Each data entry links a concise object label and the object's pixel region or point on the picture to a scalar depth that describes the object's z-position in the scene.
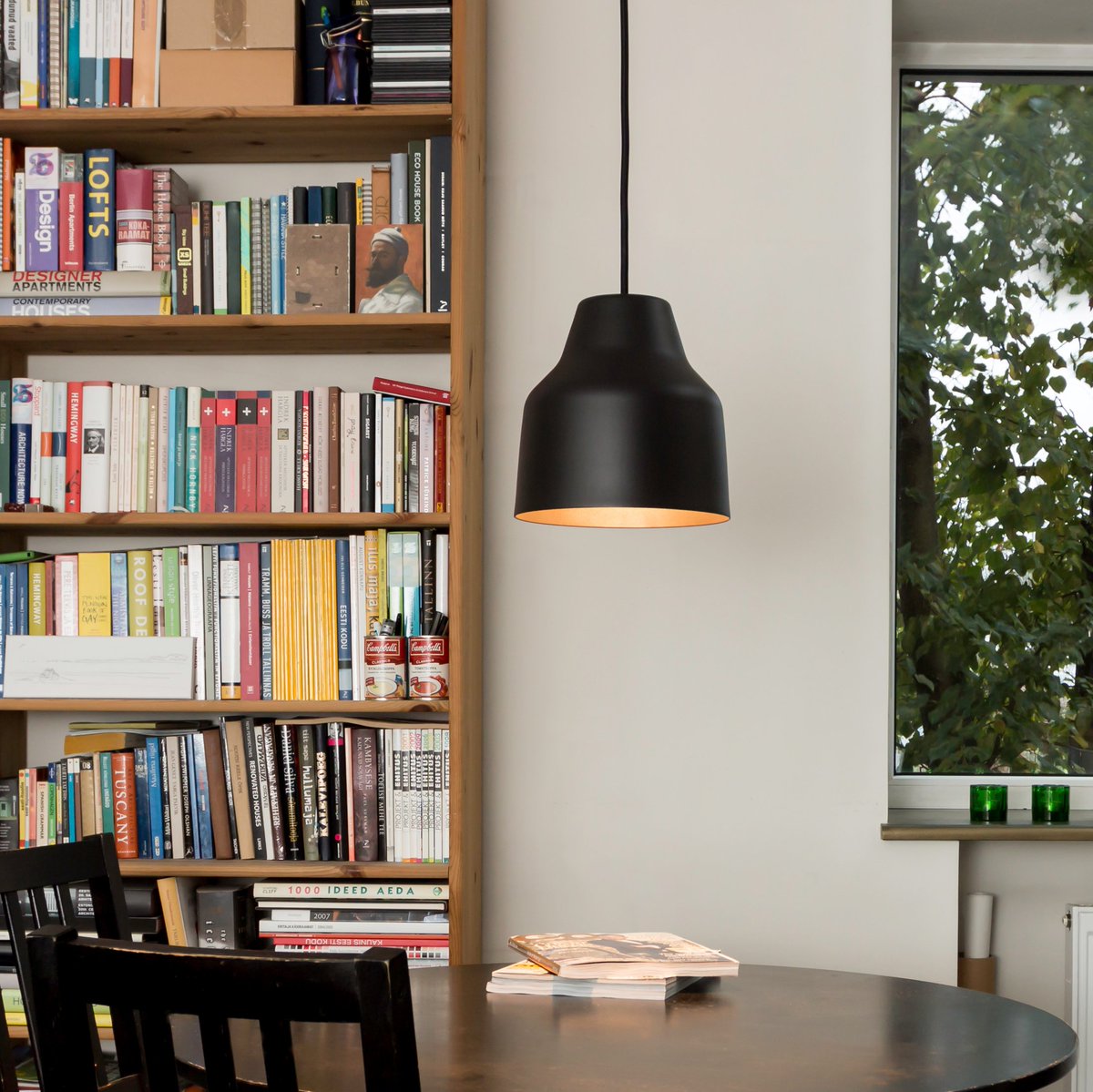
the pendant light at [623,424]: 1.68
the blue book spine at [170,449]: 2.38
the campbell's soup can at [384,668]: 2.28
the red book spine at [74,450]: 2.39
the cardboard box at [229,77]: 2.33
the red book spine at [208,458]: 2.37
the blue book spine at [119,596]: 2.39
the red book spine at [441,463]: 2.35
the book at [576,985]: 1.71
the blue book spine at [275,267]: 2.40
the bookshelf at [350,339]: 2.27
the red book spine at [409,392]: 2.36
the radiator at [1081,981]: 2.43
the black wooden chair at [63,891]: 1.67
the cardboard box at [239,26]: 2.33
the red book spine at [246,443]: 2.37
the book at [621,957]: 1.72
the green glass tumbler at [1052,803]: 2.48
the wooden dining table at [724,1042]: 1.39
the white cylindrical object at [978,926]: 2.50
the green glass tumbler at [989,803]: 2.48
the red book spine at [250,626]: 2.35
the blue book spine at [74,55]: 2.38
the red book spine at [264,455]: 2.37
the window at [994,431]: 2.74
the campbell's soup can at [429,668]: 2.28
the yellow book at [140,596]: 2.38
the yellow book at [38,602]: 2.40
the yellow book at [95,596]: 2.39
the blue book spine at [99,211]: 2.38
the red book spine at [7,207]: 2.39
